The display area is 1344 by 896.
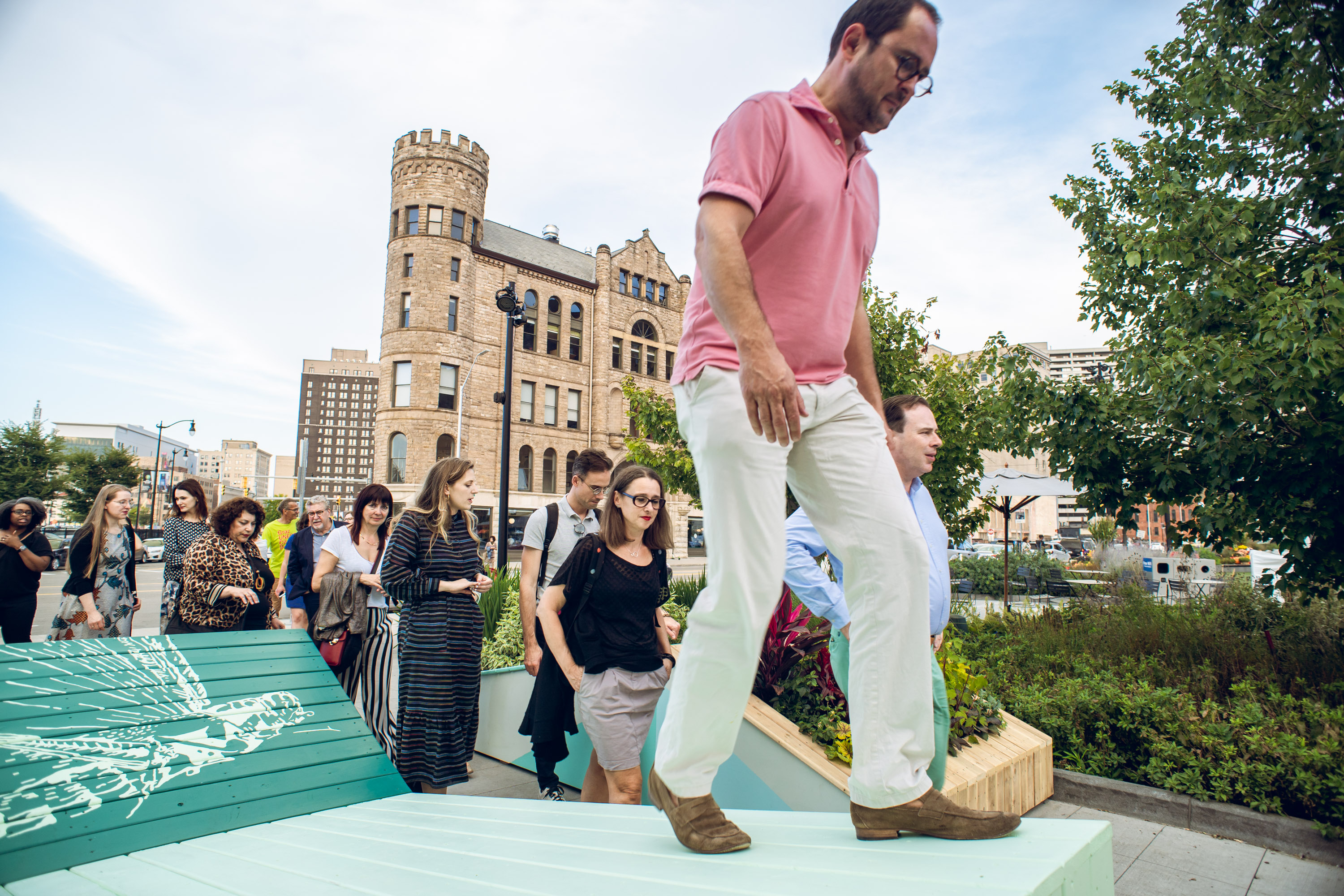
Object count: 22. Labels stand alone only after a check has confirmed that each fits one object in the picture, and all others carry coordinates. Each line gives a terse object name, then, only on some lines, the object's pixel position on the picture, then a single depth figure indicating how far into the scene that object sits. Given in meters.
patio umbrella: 13.27
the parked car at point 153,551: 34.74
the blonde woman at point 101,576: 5.79
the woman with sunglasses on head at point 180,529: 5.89
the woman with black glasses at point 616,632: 3.45
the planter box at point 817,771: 3.34
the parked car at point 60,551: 23.36
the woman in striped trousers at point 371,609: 4.77
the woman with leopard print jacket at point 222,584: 4.93
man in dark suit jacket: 6.00
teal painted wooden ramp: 2.39
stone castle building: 35.03
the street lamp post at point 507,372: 11.72
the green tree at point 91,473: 39.84
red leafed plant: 4.02
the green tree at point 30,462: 33.44
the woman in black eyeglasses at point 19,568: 5.82
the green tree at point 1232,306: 4.60
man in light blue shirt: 2.43
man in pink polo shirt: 1.64
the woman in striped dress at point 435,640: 4.01
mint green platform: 1.44
